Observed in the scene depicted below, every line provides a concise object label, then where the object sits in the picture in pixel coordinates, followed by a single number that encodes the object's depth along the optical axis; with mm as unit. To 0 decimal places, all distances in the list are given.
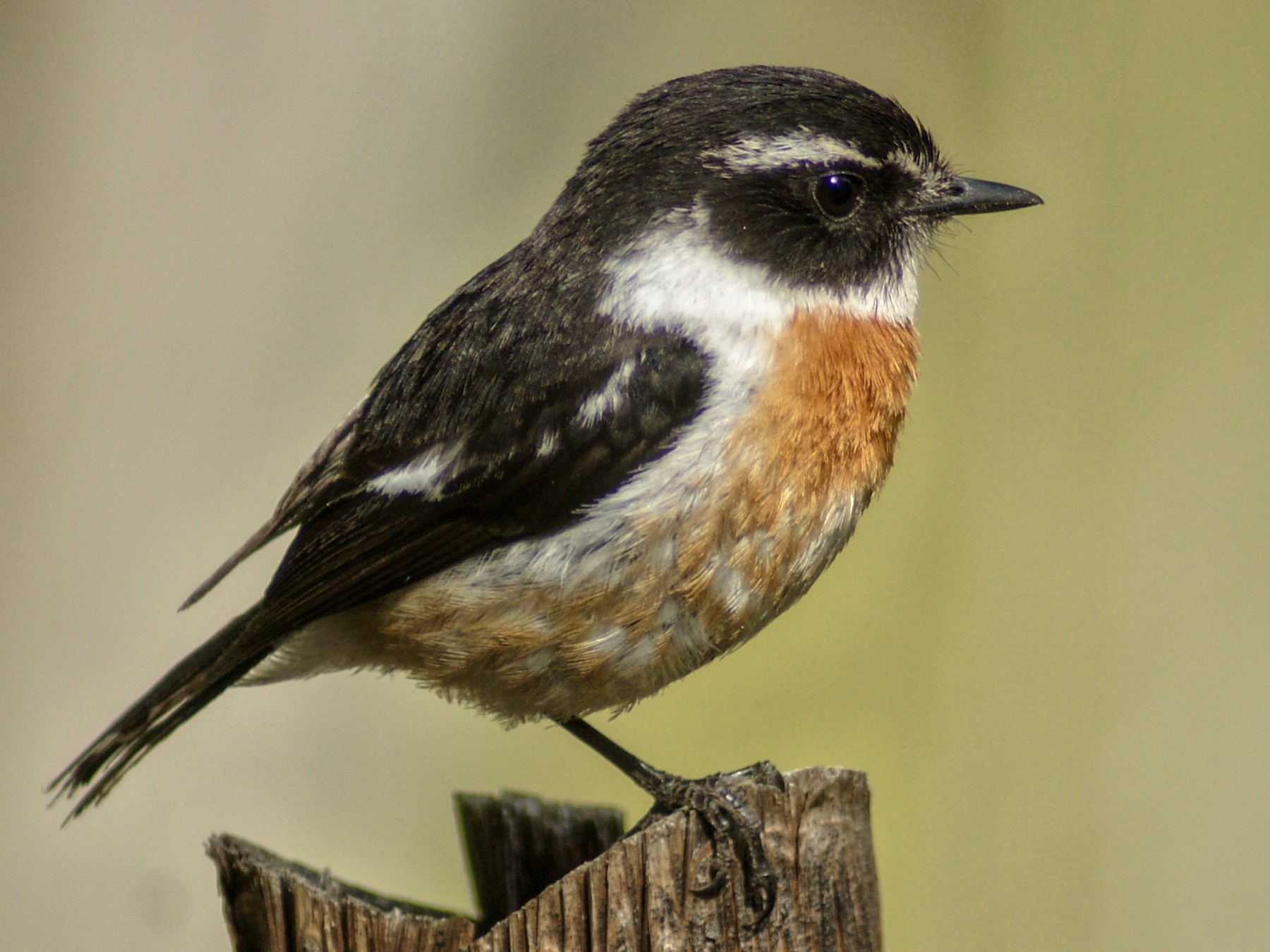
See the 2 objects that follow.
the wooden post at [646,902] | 4391
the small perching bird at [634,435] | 5168
